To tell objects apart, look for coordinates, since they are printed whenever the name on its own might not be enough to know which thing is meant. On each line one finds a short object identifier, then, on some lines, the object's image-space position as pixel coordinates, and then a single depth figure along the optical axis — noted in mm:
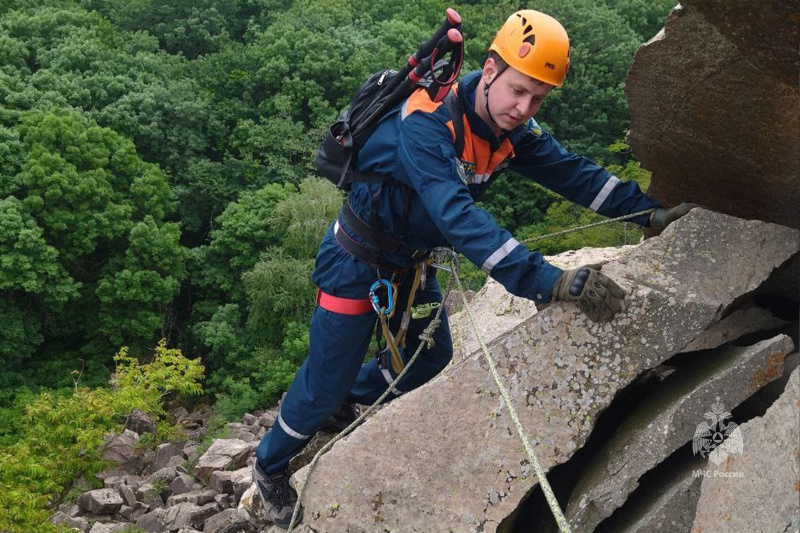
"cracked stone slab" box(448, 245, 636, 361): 5415
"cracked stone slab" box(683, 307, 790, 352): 4309
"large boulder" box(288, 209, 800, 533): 3449
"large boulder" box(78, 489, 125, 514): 8446
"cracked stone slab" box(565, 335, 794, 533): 3295
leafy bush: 7352
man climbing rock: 3287
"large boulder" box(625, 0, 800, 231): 3596
